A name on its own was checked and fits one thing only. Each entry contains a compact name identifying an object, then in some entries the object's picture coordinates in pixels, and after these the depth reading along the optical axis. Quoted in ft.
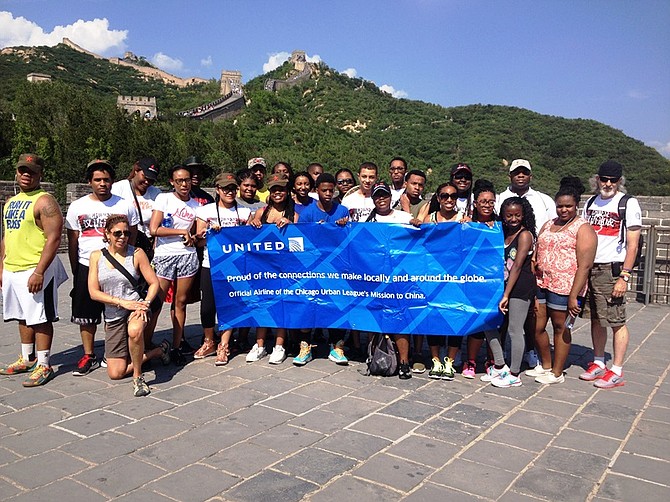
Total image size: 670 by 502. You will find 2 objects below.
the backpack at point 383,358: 17.63
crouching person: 16.42
